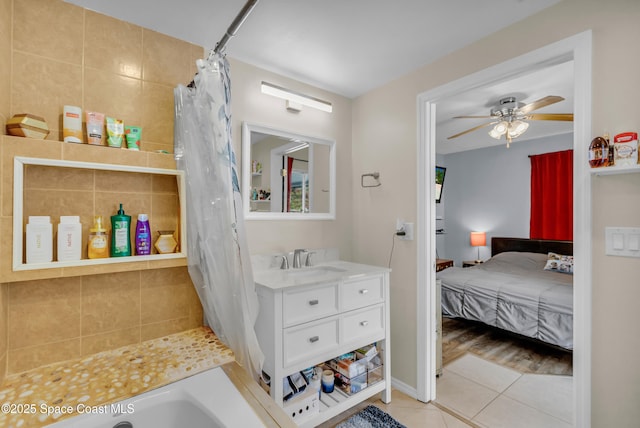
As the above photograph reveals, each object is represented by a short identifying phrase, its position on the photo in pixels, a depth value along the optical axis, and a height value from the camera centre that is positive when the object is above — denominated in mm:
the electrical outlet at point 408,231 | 2111 -132
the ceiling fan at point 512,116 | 2576 +911
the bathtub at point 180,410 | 941 -658
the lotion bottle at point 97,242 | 1314 -129
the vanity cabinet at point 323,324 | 1566 -653
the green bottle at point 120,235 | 1364 -103
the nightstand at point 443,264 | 4211 -745
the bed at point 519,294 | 2555 -785
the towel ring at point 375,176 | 2344 +299
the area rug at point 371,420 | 1770 -1275
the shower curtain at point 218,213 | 1290 +1
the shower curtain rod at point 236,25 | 1100 +773
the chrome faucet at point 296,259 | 2104 -327
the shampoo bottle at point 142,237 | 1422 -115
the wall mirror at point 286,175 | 2008 +285
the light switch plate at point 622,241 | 1235 -120
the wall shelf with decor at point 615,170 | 1176 +181
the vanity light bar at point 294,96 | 1958 +821
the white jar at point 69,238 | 1228 -107
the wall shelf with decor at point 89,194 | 1137 +90
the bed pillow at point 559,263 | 3410 -591
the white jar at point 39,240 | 1160 -107
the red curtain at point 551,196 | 3930 +245
